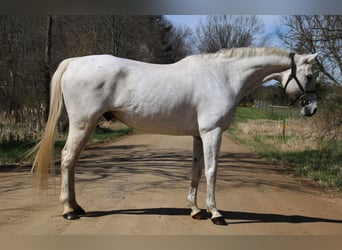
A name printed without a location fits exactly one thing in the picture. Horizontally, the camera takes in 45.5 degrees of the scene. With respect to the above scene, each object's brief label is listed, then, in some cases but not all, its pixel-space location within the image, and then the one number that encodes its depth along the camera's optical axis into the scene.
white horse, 5.04
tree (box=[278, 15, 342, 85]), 10.40
